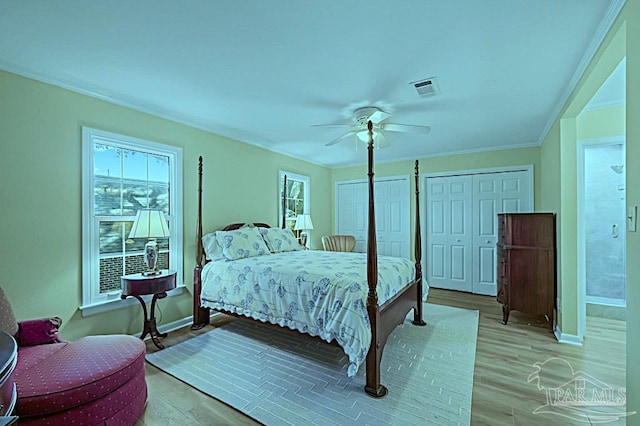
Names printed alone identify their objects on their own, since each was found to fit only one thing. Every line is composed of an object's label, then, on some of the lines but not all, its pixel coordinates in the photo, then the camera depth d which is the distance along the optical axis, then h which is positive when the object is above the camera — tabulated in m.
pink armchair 1.53 -0.94
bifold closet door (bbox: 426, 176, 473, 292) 5.26 -0.37
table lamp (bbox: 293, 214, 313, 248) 5.31 -0.20
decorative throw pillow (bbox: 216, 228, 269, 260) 3.54 -0.40
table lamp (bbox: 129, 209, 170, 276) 2.86 -0.18
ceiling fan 3.20 +1.06
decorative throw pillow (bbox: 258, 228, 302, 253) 4.20 -0.41
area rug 1.99 -1.37
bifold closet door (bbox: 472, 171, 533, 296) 4.87 +0.06
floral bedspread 2.31 -0.74
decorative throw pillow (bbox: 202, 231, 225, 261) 3.56 -0.44
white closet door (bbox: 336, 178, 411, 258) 5.91 -0.02
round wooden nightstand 2.78 -0.74
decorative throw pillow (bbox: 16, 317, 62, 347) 2.00 -0.84
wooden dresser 3.46 -0.65
